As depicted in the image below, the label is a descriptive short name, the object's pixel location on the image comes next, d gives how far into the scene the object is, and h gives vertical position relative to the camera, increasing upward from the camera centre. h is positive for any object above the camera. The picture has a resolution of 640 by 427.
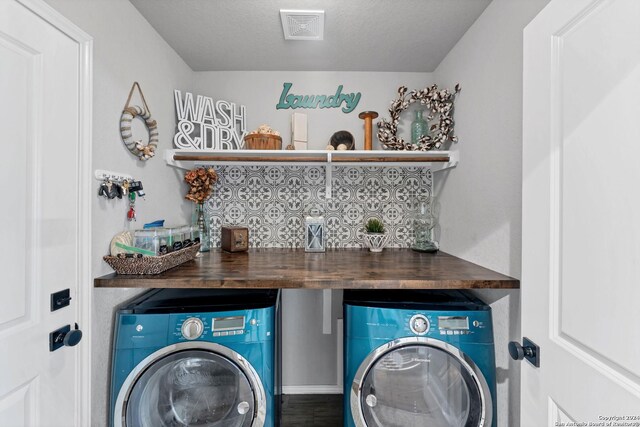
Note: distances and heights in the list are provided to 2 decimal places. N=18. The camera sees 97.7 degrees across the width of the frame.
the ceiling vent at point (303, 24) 1.41 +1.00
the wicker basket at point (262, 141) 1.76 +0.44
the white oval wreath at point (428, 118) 1.70 +0.58
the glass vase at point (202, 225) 1.91 -0.10
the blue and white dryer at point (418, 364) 1.21 -0.67
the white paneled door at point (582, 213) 0.58 +0.00
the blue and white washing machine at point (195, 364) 1.18 -0.66
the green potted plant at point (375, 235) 1.92 -0.16
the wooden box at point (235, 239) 1.85 -0.19
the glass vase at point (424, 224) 1.96 -0.09
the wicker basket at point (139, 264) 1.20 -0.23
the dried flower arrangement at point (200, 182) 1.82 +0.19
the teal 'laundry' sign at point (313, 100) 2.02 +0.81
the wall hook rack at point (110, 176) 1.15 +0.15
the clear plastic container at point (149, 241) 1.28 -0.14
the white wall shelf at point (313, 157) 1.68 +0.34
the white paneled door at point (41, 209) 0.83 +0.01
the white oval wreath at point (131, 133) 1.29 +0.38
